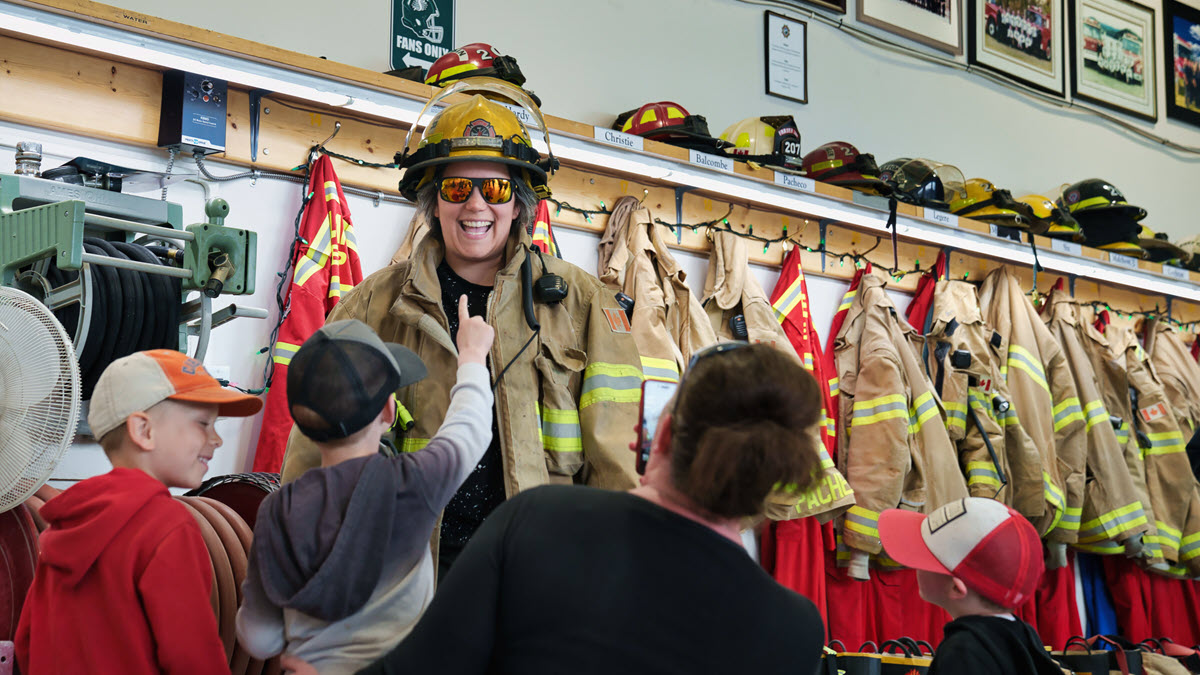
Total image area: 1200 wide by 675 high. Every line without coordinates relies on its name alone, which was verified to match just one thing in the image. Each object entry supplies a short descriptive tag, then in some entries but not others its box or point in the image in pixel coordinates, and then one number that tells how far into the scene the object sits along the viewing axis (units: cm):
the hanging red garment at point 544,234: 412
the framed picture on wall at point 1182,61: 794
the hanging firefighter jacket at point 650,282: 437
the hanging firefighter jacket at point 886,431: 465
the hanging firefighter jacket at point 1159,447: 575
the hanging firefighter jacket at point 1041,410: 510
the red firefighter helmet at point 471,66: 393
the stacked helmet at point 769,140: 485
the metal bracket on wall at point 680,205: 495
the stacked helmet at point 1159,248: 659
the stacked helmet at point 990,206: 559
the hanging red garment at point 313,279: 354
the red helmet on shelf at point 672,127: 455
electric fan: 230
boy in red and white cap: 232
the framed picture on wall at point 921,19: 626
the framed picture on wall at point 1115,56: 739
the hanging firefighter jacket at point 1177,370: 627
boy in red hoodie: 194
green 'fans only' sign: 455
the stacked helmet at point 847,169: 512
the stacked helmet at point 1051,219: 581
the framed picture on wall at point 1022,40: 679
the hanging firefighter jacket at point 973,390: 500
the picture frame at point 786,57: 579
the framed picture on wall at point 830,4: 598
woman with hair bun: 135
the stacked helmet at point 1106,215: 624
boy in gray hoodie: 172
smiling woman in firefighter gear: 254
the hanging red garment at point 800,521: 460
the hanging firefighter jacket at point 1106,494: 538
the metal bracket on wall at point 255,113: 383
